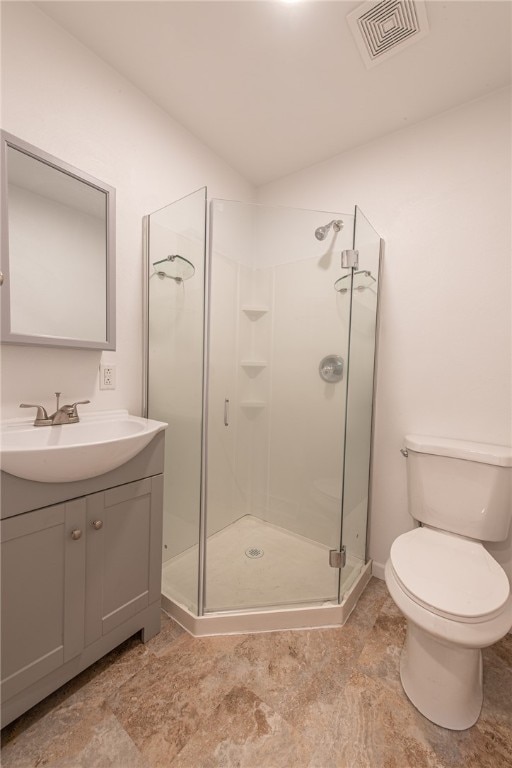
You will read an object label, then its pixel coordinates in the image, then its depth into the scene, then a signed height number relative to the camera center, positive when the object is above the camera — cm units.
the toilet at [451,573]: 97 -71
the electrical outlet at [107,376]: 143 -6
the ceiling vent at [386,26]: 111 +130
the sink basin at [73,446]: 88 -28
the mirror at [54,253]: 112 +44
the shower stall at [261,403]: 142 -19
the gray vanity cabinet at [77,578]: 92 -73
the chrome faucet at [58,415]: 118 -21
